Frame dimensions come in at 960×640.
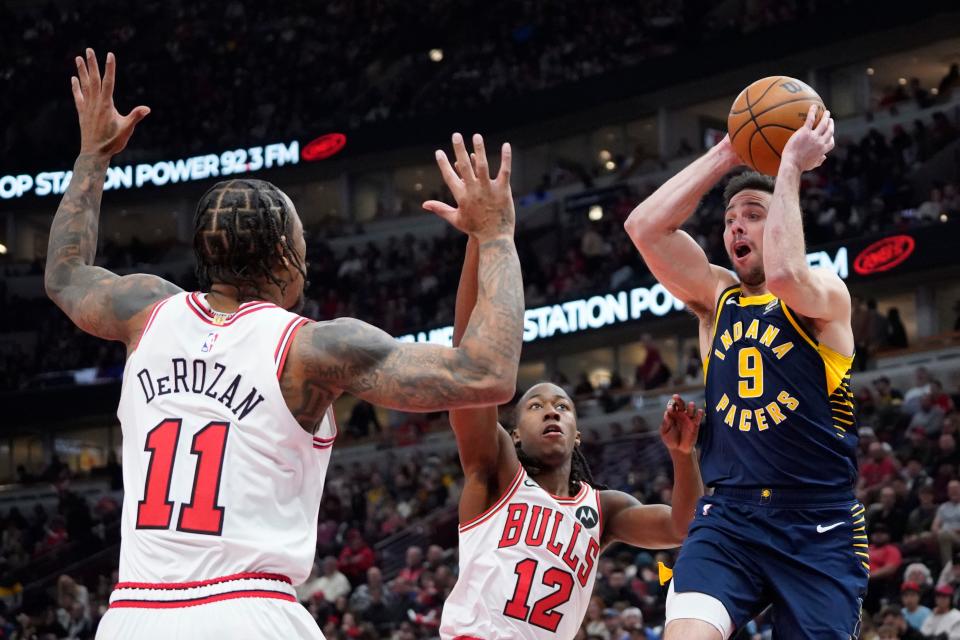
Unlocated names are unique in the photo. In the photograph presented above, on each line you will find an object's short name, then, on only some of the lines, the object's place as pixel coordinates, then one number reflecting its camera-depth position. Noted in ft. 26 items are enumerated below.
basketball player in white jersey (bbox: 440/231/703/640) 19.20
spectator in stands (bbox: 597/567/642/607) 44.39
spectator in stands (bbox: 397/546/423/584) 55.06
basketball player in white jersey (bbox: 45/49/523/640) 10.81
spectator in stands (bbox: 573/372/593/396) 76.84
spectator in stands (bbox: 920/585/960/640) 35.73
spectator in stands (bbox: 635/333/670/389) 72.95
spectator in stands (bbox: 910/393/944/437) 50.98
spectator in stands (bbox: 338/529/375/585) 61.00
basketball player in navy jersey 15.80
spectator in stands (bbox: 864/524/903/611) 40.19
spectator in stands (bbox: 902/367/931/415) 53.21
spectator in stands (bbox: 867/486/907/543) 42.39
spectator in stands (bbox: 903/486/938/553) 41.06
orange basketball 17.11
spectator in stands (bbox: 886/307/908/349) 66.64
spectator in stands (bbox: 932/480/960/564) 40.65
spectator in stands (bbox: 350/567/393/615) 53.67
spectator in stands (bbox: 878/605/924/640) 35.35
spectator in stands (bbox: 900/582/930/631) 36.88
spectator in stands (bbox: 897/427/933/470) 46.85
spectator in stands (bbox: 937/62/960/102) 78.84
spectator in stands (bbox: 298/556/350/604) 56.95
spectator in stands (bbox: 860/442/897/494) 46.50
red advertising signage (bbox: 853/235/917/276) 68.28
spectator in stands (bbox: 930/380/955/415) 51.60
